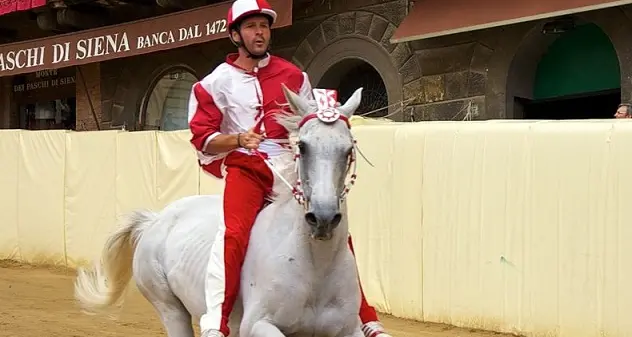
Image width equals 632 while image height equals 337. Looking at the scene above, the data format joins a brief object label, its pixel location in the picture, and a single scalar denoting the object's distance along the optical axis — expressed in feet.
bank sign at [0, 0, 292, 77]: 45.06
